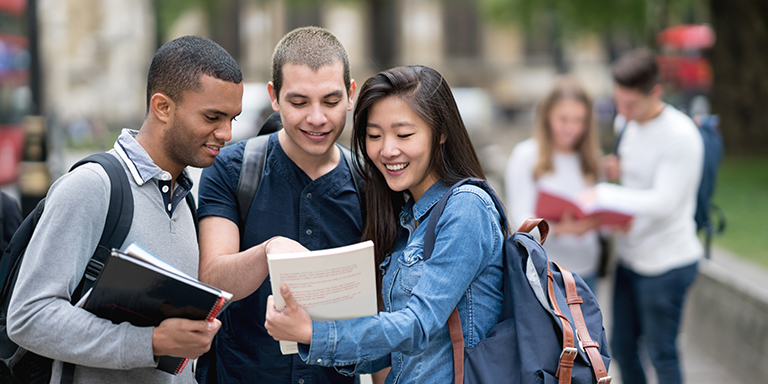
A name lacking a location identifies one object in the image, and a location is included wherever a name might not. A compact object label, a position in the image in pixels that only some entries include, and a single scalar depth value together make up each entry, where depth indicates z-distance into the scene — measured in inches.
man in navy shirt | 92.0
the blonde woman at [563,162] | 171.0
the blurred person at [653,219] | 159.5
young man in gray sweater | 69.6
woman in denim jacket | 72.2
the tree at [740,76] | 520.7
